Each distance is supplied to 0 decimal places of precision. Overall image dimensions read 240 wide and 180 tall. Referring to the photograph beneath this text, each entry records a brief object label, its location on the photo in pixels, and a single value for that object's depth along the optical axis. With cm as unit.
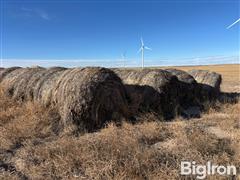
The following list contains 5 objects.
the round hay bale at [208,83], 912
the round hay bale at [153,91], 662
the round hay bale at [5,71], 883
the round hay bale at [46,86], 628
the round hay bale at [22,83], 707
